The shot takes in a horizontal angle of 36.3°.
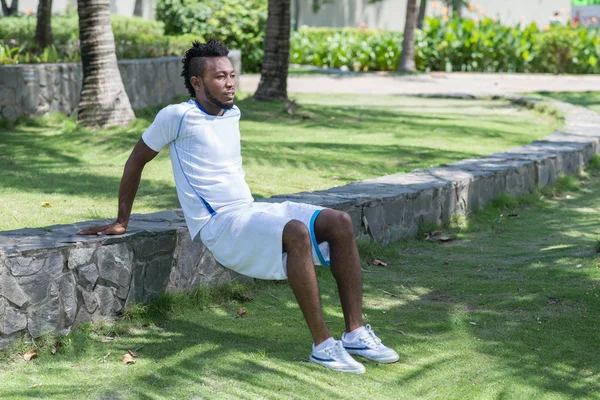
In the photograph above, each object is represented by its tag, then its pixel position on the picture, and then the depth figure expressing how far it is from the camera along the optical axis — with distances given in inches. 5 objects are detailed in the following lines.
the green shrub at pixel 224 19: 784.3
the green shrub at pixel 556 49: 887.1
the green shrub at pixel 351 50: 959.0
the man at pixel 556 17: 1373.0
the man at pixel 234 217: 164.2
